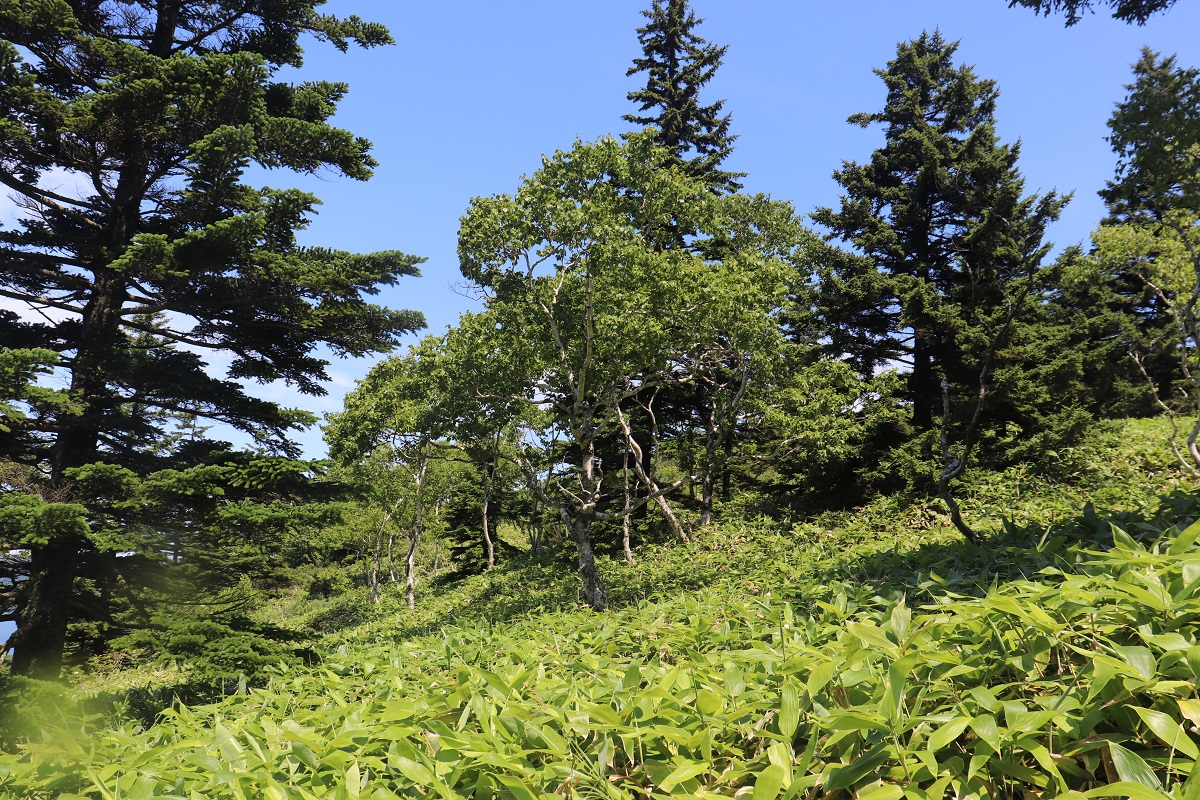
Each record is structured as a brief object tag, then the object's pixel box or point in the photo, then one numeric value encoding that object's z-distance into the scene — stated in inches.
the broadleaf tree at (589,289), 393.7
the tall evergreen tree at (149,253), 320.5
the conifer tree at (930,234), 572.1
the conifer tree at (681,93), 801.6
